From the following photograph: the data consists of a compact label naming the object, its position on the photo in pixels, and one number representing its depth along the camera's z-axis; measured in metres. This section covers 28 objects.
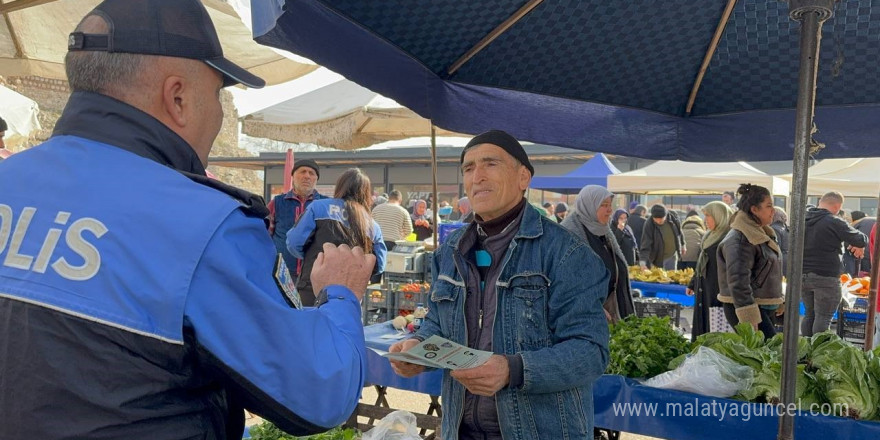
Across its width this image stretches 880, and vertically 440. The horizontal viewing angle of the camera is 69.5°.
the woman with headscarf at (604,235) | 5.38
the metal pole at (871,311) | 4.44
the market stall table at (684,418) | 2.99
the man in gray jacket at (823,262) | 7.93
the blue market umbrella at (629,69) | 2.47
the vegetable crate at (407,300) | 8.12
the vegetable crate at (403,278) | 9.08
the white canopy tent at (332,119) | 7.00
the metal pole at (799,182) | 2.32
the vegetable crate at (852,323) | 7.88
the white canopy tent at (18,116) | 6.77
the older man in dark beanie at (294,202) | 6.12
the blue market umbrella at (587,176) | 15.41
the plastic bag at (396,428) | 3.21
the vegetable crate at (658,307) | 8.51
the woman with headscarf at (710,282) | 6.45
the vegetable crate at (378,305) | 8.34
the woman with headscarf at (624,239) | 10.42
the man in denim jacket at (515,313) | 2.19
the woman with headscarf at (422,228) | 13.31
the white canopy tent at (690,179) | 11.57
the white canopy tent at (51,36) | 4.47
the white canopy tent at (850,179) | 11.80
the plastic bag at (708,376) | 3.28
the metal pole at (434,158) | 4.60
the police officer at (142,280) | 1.05
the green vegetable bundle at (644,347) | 3.63
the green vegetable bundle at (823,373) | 3.00
